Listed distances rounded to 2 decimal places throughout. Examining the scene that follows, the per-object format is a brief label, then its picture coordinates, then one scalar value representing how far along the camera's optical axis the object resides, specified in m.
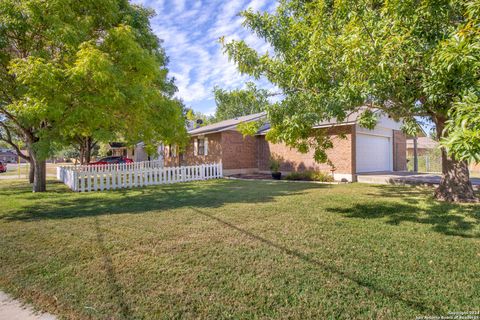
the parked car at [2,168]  28.39
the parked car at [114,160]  26.11
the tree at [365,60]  3.97
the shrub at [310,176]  13.70
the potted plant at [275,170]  15.41
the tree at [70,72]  7.61
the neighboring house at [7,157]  74.19
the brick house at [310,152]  13.75
